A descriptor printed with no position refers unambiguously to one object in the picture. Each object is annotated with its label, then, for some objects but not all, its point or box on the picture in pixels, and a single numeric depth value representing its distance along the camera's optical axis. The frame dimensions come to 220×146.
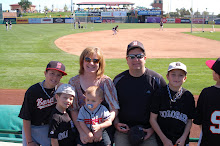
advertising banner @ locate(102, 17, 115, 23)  69.50
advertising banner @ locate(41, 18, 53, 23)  62.68
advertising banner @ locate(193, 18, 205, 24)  67.94
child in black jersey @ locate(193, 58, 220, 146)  3.26
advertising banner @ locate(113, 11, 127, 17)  74.53
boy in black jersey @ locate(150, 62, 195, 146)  3.41
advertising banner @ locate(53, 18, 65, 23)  63.59
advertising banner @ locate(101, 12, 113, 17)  74.21
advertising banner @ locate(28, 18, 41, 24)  61.91
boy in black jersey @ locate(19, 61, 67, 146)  3.56
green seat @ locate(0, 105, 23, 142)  5.25
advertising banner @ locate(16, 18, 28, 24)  60.81
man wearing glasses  3.65
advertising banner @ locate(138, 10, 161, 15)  72.50
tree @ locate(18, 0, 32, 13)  111.50
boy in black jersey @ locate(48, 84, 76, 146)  3.34
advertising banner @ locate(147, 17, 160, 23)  72.25
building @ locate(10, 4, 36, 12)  137.75
